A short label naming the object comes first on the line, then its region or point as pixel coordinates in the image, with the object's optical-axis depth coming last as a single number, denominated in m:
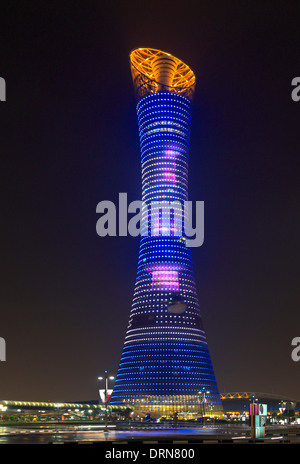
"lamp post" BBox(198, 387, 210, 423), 177.25
